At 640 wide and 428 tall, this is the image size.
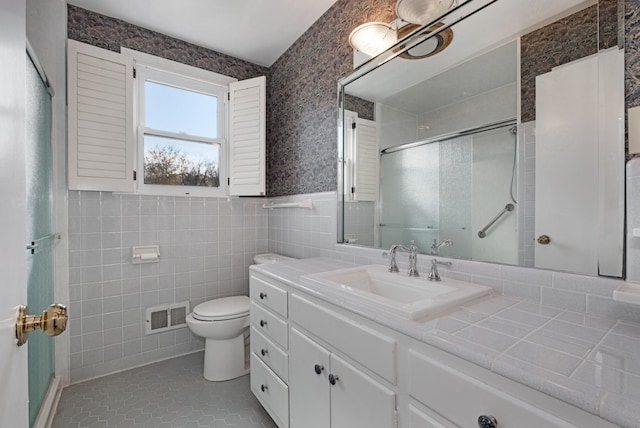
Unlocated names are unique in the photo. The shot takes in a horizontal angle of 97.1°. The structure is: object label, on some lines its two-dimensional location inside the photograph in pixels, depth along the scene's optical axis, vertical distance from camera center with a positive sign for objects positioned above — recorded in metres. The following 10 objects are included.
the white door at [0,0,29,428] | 0.48 +0.00
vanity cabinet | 0.62 -0.50
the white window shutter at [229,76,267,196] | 2.49 +0.67
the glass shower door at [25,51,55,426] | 1.37 -0.08
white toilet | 1.96 -0.88
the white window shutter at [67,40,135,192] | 1.94 +0.66
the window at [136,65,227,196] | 2.27 +0.67
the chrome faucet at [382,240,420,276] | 1.34 -0.23
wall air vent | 2.27 -0.87
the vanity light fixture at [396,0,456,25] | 1.37 +1.01
